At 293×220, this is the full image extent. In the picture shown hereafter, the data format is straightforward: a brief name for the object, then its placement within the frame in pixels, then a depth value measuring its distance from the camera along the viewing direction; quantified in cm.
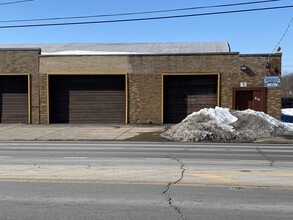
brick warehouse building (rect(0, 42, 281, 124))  2670
